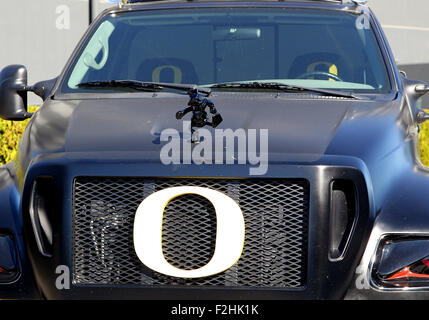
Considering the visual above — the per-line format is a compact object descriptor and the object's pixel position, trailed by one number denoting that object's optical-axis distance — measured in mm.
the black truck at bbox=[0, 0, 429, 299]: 3465
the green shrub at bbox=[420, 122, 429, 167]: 10797
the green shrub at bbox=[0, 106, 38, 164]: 10898
